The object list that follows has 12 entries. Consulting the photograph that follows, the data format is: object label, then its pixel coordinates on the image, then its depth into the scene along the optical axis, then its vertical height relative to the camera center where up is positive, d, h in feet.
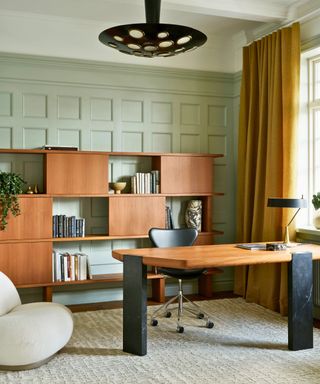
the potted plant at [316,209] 16.74 -0.62
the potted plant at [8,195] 17.06 -0.16
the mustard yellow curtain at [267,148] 17.37 +1.46
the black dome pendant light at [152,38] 10.69 +3.24
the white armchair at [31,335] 11.97 -3.40
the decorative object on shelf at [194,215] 20.35 -0.98
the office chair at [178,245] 15.94 -1.84
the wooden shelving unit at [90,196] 17.66 -0.49
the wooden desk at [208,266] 13.17 -2.32
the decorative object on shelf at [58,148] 18.07 +1.47
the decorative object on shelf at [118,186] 19.10 +0.14
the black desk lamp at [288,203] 14.71 -0.38
